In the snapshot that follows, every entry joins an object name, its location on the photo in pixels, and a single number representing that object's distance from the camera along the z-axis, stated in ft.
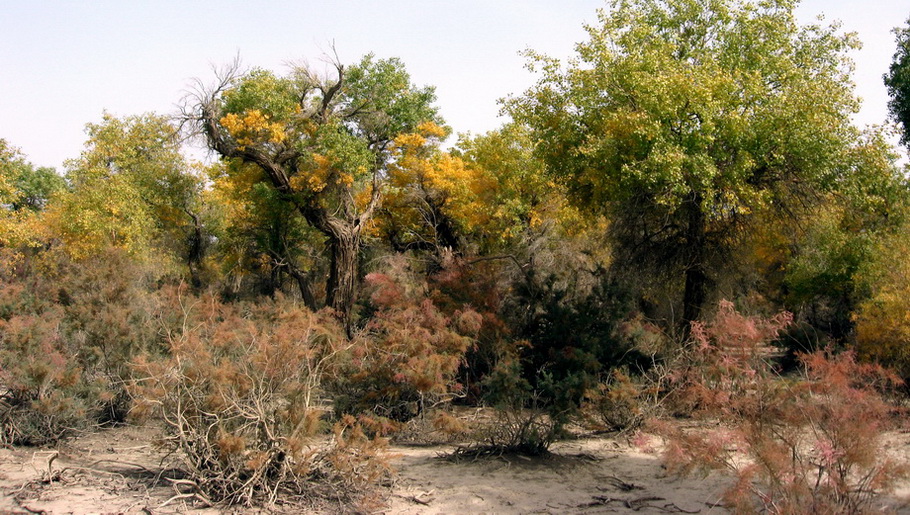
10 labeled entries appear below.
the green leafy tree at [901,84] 65.87
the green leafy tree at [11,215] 77.10
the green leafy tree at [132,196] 89.92
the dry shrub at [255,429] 26.89
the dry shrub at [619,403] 35.35
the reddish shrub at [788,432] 19.31
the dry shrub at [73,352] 36.65
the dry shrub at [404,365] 37.01
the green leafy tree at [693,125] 42.14
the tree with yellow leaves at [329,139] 69.82
